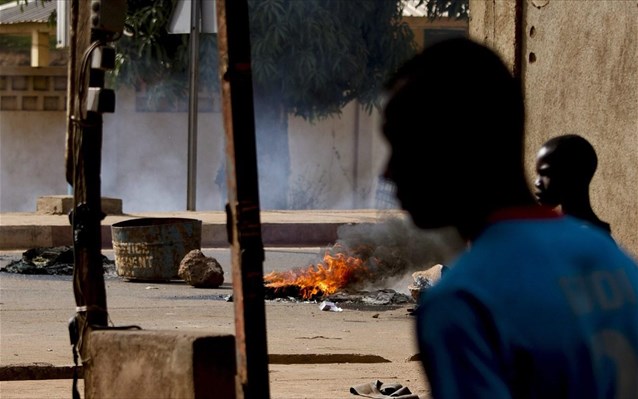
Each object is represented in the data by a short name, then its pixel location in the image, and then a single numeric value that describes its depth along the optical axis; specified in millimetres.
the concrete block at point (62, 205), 24892
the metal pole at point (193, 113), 25250
